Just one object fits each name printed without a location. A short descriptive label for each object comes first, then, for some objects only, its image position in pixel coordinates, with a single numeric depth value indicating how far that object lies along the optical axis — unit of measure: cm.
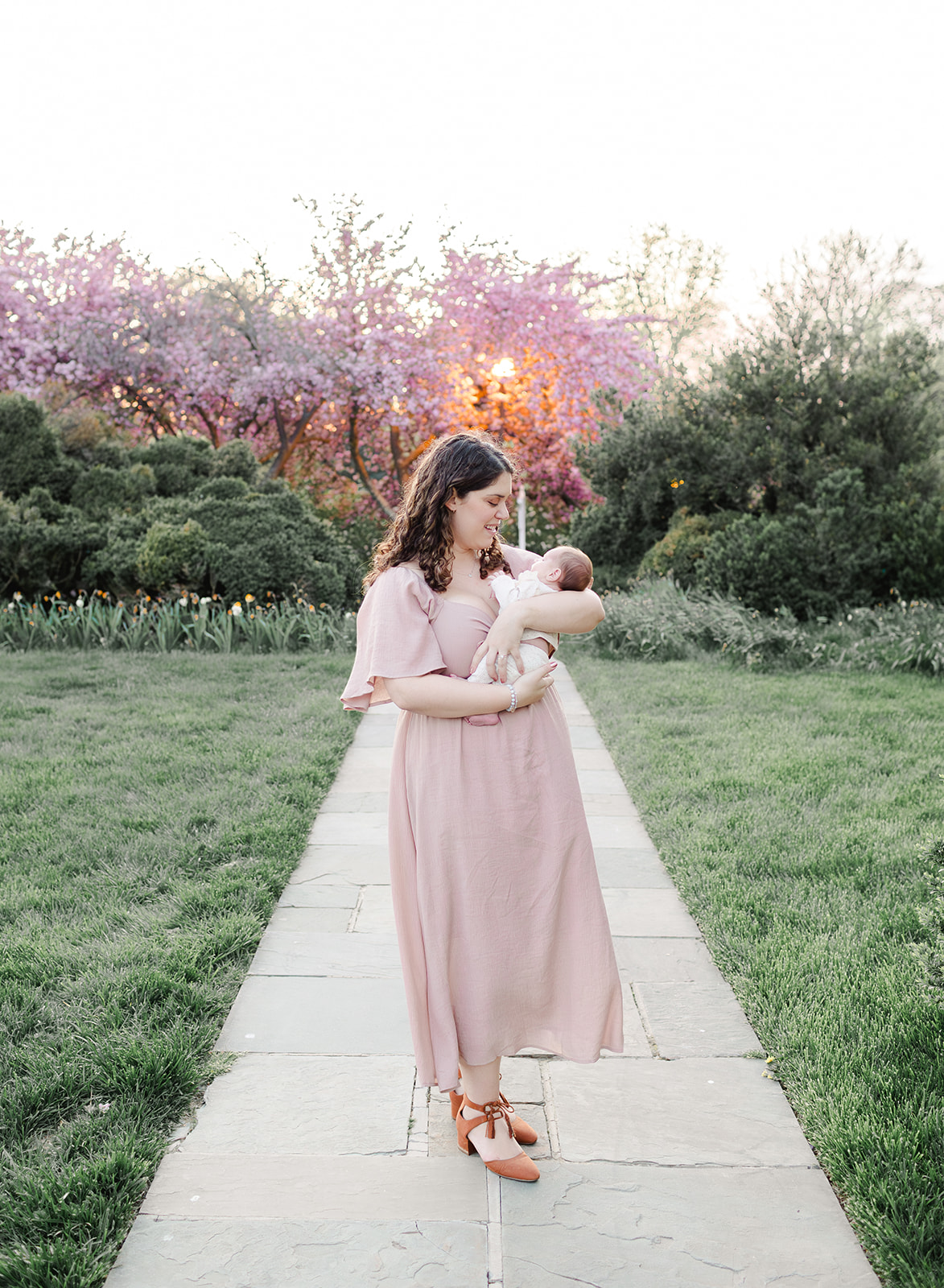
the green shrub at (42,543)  886
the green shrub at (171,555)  868
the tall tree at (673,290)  2523
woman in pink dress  193
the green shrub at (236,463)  1058
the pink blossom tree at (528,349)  1454
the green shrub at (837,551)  887
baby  193
